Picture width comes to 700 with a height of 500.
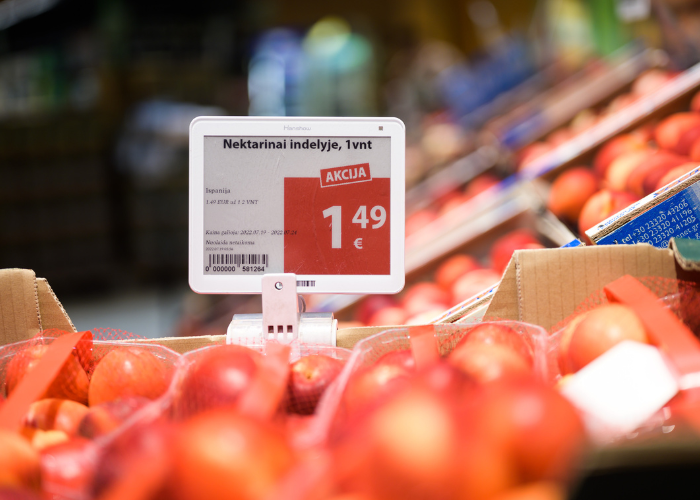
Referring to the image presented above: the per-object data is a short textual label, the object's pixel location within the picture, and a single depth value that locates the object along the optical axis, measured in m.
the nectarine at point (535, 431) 0.48
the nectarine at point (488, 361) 0.57
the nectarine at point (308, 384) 0.61
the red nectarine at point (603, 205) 0.84
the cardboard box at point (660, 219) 0.68
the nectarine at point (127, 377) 0.63
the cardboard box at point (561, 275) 0.66
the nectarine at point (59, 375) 0.64
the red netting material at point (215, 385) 0.58
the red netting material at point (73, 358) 0.64
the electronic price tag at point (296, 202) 0.68
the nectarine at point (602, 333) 0.60
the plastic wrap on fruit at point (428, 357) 0.58
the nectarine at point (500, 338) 0.61
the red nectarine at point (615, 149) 0.96
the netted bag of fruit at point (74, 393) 0.55
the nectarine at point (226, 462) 0.49
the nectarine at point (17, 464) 0.53
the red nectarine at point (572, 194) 0.91
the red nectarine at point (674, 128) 0.90
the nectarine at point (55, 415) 0.60
